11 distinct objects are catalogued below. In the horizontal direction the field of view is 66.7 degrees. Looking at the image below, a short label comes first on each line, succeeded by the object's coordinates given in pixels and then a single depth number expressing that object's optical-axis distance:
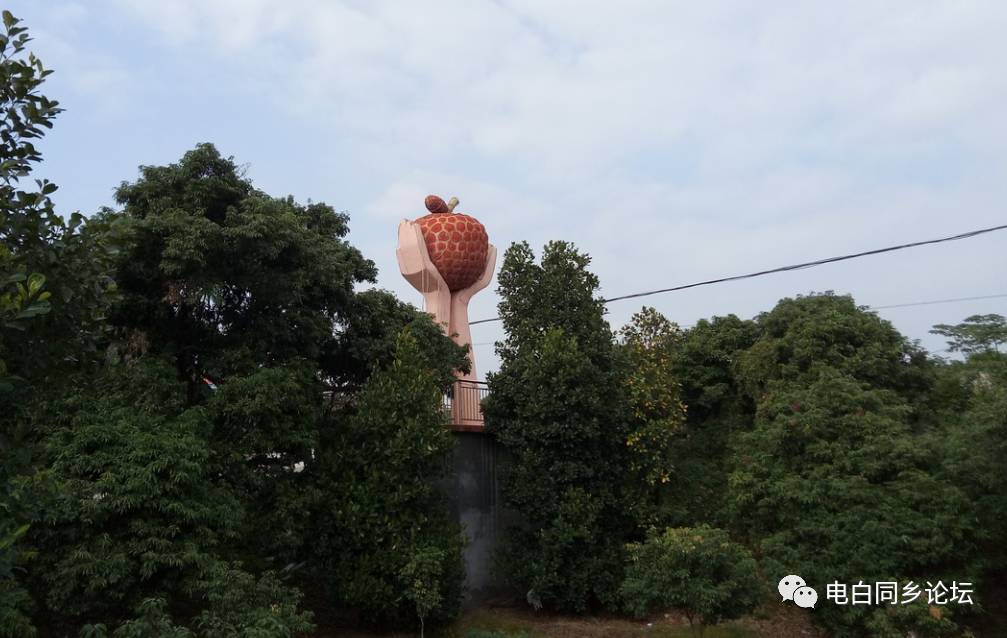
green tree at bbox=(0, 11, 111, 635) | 3.27
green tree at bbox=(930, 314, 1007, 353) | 9.21
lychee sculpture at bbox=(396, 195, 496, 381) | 12.70
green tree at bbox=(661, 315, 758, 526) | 12.89
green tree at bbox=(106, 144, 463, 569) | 8.10
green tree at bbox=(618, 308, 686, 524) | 11.02
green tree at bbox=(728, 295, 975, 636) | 8.57
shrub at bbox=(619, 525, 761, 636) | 7.89
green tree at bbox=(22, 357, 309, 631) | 6.68
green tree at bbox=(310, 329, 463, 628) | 8.94
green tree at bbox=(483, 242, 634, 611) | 10.29
